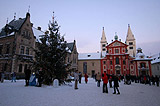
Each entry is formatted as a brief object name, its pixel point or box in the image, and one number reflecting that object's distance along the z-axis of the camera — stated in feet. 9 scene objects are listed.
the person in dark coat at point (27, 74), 38.14
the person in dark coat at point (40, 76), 38.40
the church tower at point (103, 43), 253.24
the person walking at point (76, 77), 38.03
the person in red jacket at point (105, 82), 31.24
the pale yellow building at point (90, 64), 173.88
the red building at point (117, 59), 154.73
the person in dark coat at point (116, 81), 29.86
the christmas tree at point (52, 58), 40.60
